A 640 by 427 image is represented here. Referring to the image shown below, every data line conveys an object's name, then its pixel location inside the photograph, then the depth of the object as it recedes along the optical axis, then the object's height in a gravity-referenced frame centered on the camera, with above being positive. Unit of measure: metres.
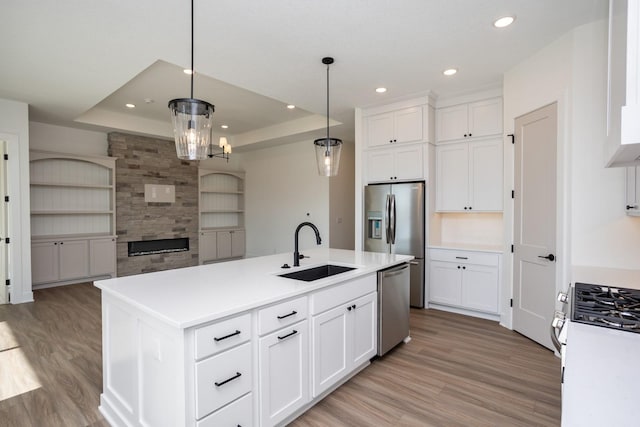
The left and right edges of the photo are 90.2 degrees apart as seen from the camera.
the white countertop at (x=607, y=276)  1.92 -0.45
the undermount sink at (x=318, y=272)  2.51 -0.53
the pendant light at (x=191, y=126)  2.00 +0.54
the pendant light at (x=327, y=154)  3.08 +0.54
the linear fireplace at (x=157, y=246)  6.27 -0.78
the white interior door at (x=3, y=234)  4.46 -0.36
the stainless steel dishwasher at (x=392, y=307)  2.77 -0.90
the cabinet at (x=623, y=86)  0.82 +0.37
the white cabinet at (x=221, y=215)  7.32 -0.16
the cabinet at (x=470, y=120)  3.91 +1.15
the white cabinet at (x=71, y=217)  5.18 -0.16
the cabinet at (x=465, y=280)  3.79 -0.88
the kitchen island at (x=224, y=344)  1.46 -0.74
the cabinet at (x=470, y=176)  3.93 +0.42
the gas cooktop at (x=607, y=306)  1.23 -0.43
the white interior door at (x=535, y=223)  2.99 -0.14
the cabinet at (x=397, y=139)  4.22 +0.97
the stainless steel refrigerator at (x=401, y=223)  4.21 -0.20
